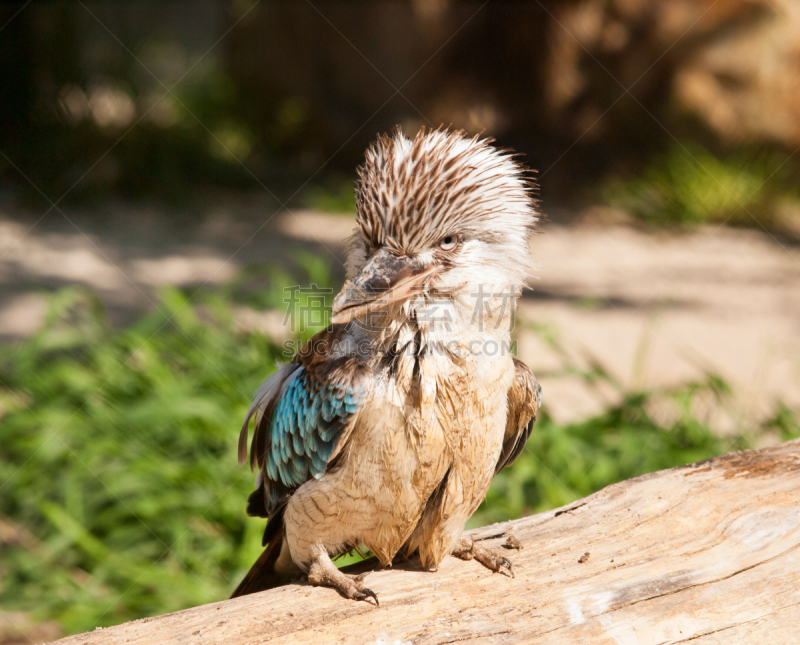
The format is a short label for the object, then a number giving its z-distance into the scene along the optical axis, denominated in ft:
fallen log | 14.65
